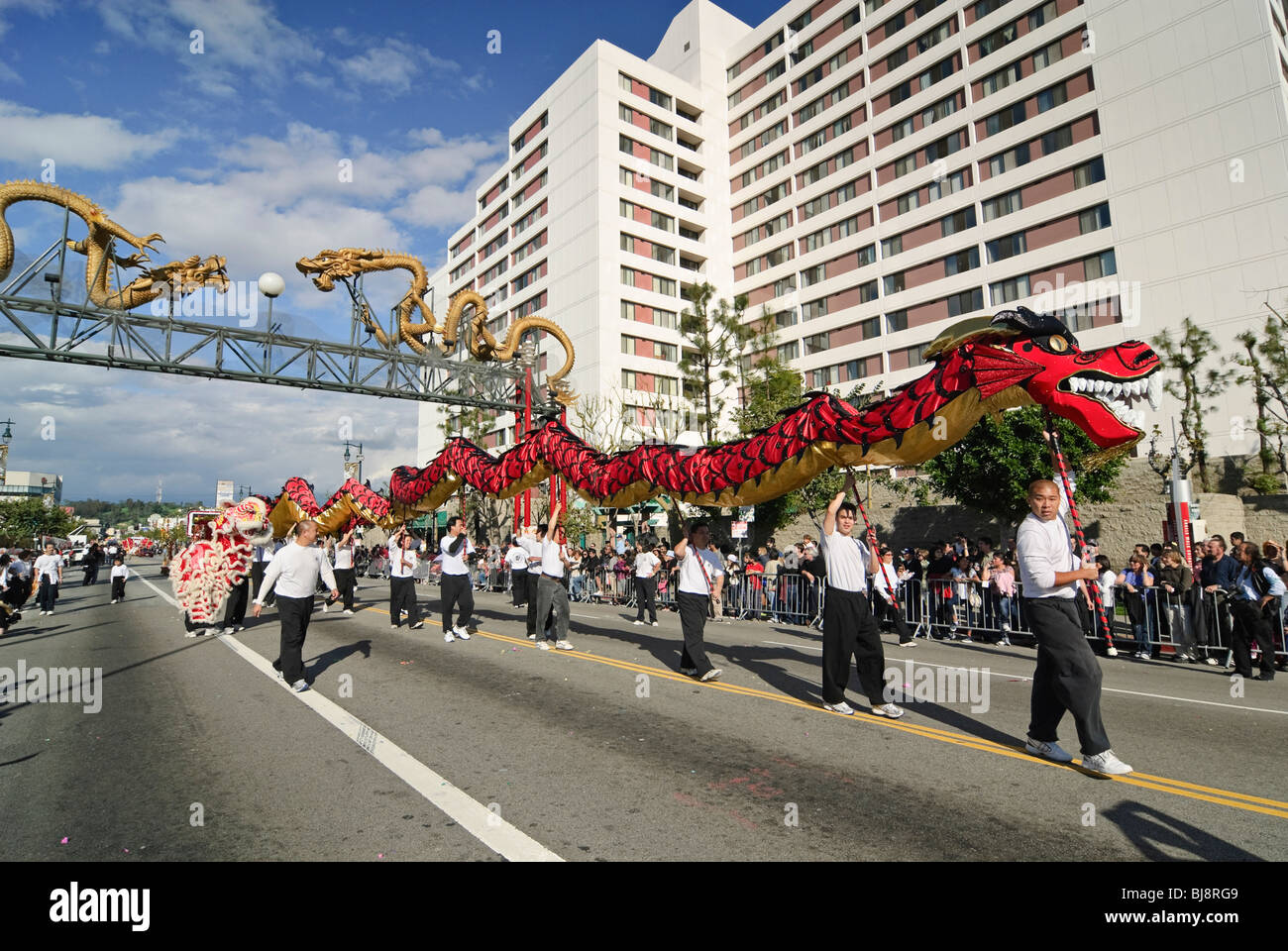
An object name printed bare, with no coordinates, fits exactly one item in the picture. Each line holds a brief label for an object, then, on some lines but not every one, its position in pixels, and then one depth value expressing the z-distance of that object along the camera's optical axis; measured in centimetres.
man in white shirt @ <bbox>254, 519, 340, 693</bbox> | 773
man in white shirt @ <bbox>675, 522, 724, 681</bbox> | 786
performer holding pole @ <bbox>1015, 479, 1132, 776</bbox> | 470
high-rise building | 2795
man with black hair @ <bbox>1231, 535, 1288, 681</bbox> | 876
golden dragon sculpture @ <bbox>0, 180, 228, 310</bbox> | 1738
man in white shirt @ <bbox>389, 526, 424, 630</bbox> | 1295
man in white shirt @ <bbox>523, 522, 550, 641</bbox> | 1156
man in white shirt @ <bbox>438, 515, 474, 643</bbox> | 1134
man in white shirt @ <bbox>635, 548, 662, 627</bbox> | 1442
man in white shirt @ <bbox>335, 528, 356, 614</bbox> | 1539
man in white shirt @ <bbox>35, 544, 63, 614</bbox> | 1786
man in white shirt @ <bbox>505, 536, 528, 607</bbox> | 1460
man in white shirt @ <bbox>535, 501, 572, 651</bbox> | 1026
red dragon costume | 562
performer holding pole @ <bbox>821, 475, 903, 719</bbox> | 636
